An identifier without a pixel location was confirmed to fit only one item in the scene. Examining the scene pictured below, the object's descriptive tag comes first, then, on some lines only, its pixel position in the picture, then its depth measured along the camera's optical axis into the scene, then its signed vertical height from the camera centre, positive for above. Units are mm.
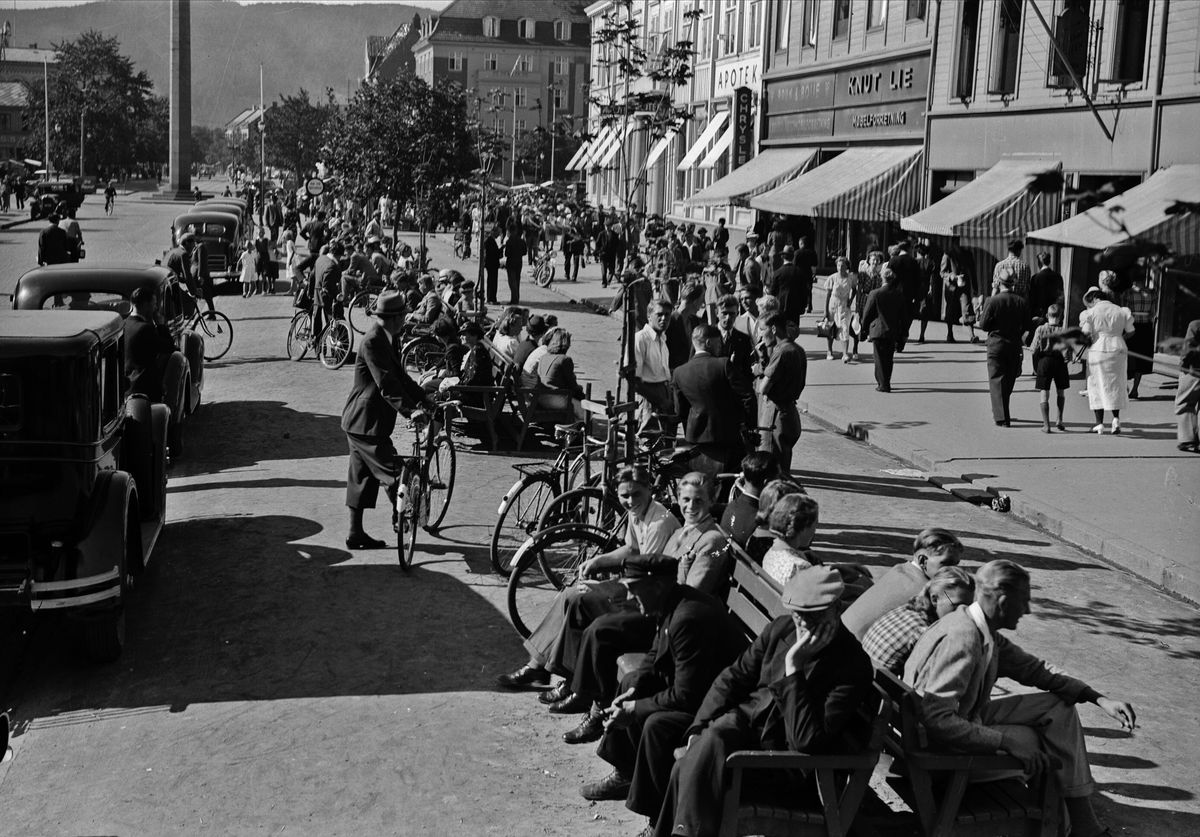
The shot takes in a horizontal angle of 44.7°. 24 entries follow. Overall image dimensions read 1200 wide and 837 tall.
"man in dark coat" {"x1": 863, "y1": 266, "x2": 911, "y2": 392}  19625 -1080
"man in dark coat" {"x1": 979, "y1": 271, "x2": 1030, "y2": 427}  17141 -1136
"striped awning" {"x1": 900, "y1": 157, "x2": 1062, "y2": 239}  24906 +579
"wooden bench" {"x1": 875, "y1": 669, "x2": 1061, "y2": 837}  5848 -2237
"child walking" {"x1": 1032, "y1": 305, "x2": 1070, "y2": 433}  16828 -1385
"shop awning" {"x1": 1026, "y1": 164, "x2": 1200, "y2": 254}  19500 +374
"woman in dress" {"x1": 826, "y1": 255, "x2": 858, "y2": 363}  23938 -1021
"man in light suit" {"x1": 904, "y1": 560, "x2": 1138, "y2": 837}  5921 -1884
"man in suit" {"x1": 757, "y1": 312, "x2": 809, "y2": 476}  11906 -1270
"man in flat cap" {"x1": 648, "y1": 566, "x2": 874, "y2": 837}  5652 -1833
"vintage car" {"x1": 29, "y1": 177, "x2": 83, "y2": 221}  63650 +252
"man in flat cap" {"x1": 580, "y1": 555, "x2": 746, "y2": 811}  6203 -2006
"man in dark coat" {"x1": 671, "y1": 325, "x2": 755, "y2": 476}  11180 -1355
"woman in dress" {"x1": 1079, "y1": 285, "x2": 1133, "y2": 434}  16750 -1294
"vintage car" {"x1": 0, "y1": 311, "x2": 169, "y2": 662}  7969 -1607
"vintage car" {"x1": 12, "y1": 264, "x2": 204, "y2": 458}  14500 -907
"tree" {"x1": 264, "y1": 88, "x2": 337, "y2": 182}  91812 +5409
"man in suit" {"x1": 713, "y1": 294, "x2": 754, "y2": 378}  11672 -908
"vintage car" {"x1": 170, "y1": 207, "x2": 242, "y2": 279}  37281 -617
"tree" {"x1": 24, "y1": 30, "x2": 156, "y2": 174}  125688 +8568
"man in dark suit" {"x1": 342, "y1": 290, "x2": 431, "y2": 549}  10508 -1337
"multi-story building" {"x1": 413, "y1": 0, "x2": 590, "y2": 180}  131500 +15060
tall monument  87569 +6795
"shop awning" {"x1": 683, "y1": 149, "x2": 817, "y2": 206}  37438 +1436
